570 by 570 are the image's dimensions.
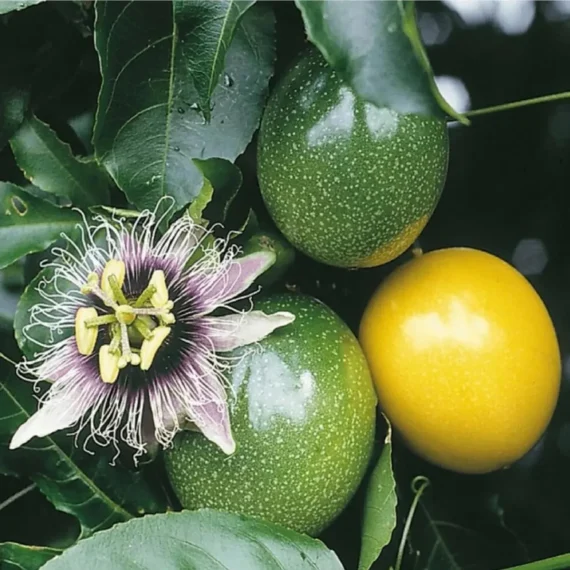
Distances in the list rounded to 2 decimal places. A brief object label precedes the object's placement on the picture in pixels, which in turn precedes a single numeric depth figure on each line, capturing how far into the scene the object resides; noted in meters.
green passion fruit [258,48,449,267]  0.59
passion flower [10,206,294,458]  0.62
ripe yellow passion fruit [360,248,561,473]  0.66
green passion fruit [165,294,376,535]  0.62
